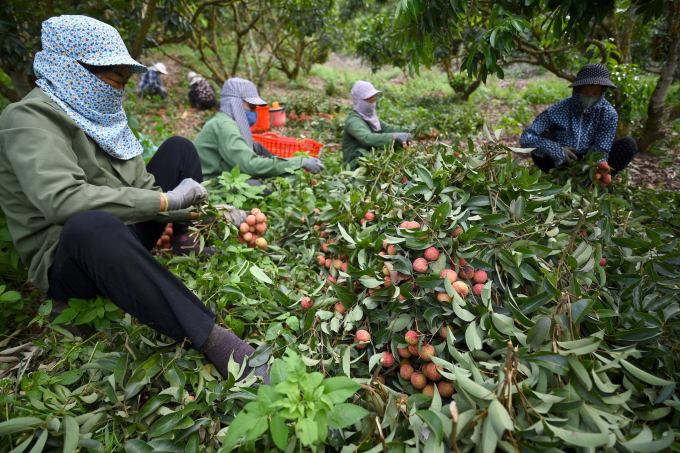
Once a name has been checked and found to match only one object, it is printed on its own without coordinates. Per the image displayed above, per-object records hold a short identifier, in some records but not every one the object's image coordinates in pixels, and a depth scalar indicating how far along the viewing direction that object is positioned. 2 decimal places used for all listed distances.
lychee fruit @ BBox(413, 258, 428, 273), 1.22
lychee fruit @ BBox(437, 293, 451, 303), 1.17
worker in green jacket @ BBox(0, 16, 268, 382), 1.16
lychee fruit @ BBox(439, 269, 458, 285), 1.18
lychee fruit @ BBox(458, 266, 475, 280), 1.24
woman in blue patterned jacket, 2.46
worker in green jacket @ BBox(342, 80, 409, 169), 3.08
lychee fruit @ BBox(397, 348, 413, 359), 1.17
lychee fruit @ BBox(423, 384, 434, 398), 1.09
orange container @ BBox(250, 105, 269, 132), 3.18
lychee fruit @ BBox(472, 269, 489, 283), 1.22
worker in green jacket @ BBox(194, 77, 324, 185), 2.41
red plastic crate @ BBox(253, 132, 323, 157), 3.12
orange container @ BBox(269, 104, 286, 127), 3.67
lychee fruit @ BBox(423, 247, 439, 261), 1.25
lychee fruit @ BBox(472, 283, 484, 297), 1.19
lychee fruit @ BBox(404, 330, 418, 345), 1.12
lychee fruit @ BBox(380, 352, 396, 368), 1.16
